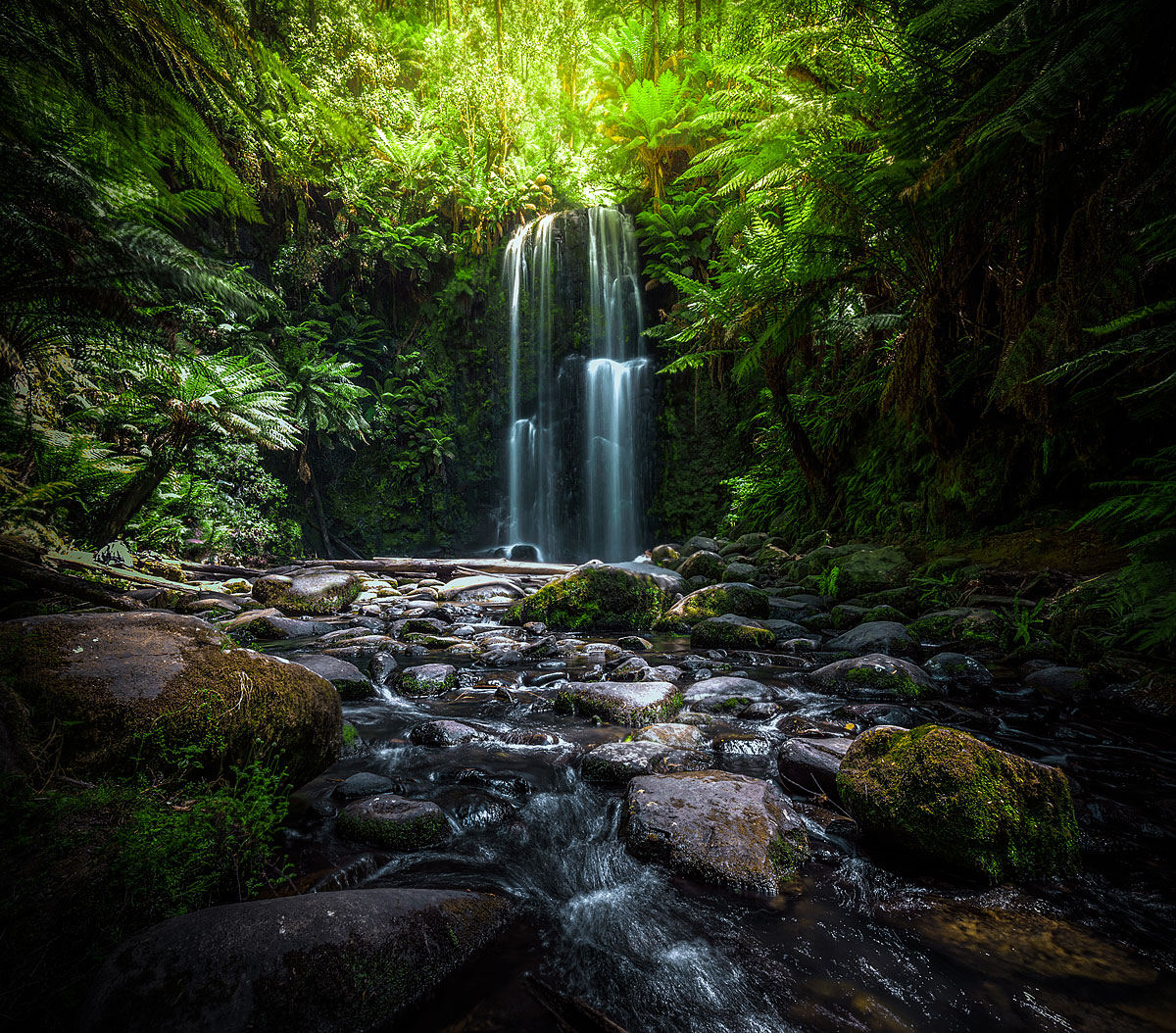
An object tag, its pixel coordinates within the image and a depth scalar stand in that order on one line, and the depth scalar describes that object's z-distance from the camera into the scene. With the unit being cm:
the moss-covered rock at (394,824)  189
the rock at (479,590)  831
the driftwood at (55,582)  213
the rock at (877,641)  419
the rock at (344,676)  366
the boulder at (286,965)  101
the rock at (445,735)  292
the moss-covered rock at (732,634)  476
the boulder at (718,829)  173
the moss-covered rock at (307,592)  723
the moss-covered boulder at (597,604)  616
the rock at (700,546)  973
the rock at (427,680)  389
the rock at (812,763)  223
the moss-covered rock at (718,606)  561
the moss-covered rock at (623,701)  321
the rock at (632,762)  245
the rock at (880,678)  328
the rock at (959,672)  341
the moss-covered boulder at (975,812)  165
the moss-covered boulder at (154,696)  167
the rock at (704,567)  770
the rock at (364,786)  225
